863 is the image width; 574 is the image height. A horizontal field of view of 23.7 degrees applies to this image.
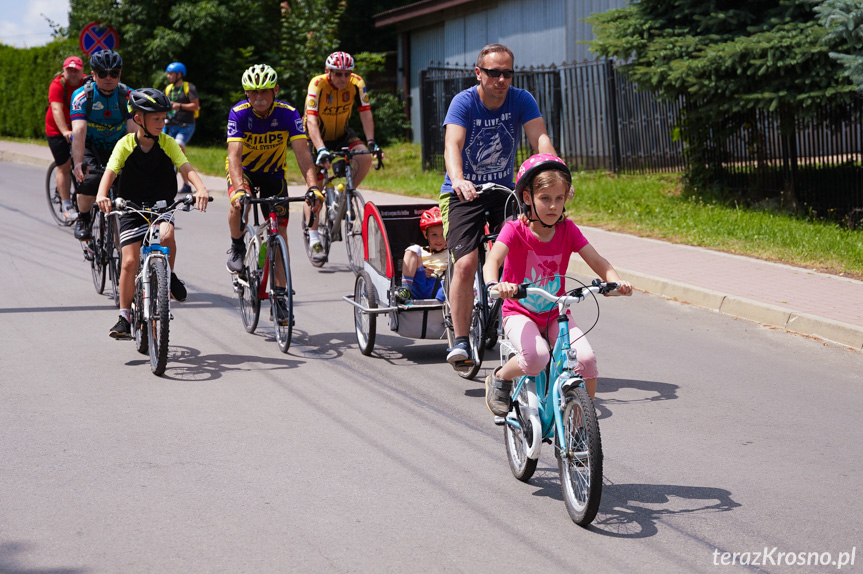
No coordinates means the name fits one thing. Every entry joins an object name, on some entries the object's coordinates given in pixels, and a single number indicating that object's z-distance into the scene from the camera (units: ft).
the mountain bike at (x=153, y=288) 45.14
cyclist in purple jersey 51.25
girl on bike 30.77
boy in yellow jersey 48.09
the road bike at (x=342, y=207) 70.69
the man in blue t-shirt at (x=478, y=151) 42.36
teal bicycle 27.69
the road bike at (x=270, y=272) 49.88
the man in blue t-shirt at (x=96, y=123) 62.96
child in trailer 48.82
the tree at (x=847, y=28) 69.58
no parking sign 129.56
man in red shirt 75.73
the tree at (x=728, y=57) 77.45
